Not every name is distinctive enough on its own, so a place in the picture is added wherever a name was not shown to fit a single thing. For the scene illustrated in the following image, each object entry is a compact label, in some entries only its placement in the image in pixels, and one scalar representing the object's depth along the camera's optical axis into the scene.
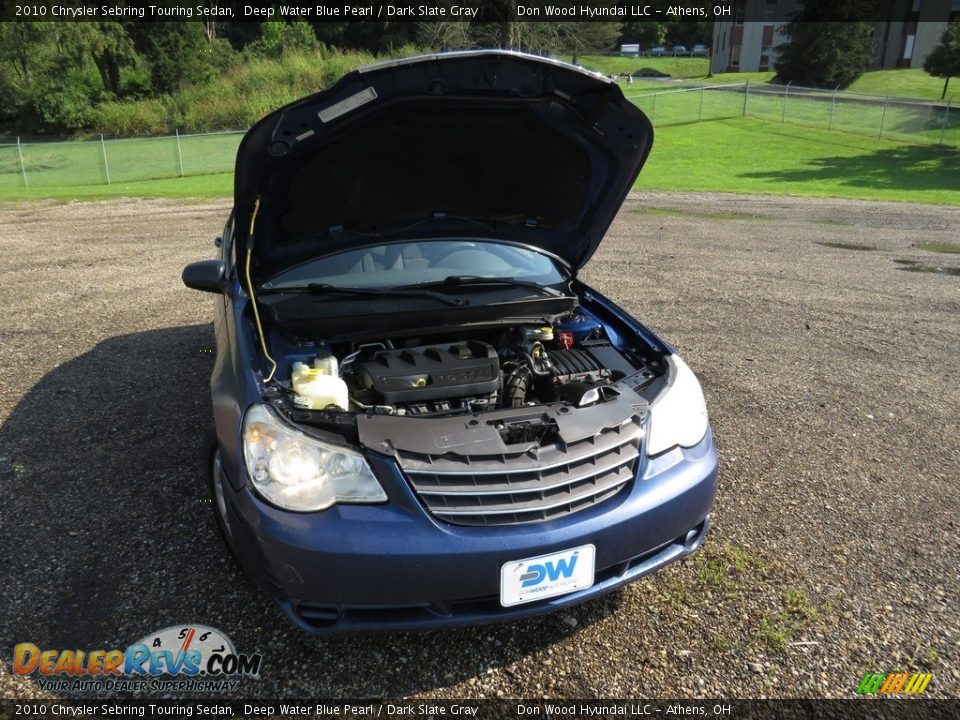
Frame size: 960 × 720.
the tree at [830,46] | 41.47
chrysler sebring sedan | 2.01
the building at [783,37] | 51.69
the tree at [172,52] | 38.94
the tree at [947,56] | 30.75
